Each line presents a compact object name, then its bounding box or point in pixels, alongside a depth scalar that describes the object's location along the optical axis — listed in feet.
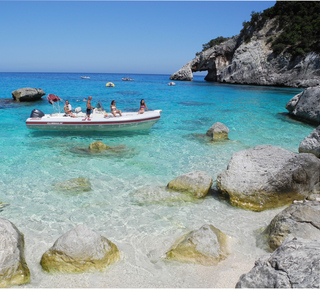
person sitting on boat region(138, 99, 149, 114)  46.89
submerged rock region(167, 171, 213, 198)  23.71
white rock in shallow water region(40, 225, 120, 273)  14.65
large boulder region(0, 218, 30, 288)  13.55
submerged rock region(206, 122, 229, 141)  42.32
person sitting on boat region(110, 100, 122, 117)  44.57
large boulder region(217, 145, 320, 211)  21.94
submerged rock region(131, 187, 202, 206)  22.82
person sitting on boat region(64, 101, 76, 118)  45.16
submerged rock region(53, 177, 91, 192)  25.04
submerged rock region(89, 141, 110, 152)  36.31
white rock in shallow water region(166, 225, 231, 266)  15.31
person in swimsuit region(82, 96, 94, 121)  43.21
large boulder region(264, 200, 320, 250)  15.62
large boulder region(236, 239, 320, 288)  8.73
